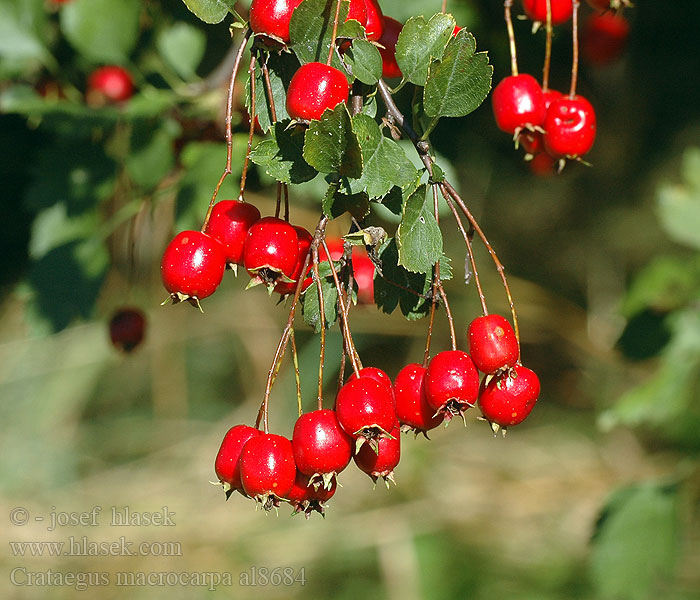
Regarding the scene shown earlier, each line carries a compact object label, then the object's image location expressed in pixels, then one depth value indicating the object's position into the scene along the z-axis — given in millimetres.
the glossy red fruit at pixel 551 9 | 463
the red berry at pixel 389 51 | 435
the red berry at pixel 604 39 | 670
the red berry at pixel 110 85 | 605
